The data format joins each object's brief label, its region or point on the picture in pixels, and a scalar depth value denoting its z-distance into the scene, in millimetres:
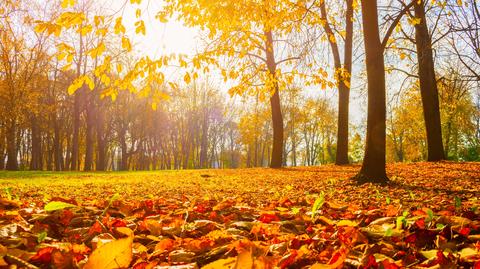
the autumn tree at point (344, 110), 15156
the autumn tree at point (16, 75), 23562
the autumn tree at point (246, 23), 5570
